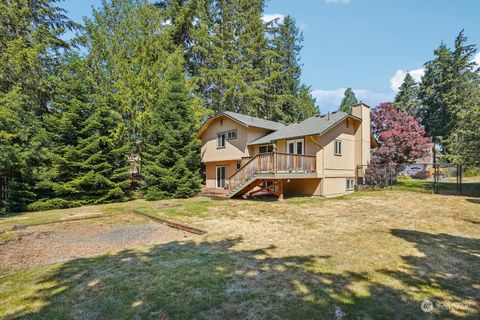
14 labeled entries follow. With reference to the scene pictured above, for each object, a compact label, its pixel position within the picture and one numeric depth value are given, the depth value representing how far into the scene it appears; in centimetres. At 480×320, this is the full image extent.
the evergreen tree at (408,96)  4353
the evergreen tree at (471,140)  1480
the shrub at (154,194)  1661
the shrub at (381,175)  1745
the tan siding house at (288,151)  1462
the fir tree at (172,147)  1702
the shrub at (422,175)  2589
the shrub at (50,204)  1336
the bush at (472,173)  2670
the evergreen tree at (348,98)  4946
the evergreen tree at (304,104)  3391
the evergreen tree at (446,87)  3738
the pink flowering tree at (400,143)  2098
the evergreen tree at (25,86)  1186
